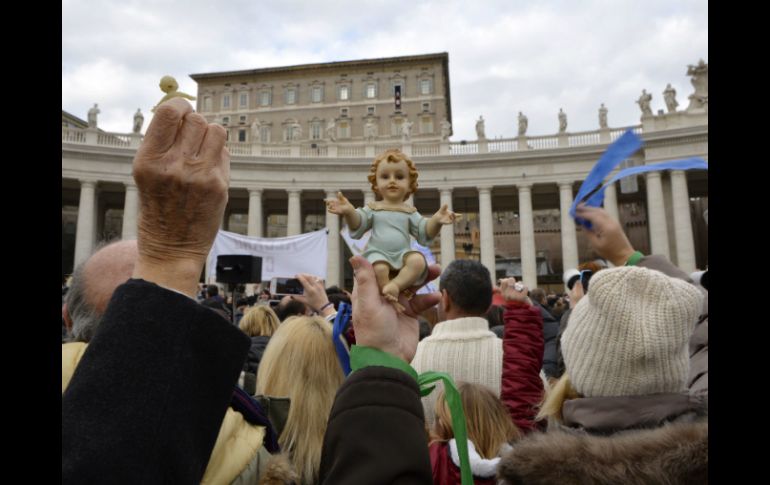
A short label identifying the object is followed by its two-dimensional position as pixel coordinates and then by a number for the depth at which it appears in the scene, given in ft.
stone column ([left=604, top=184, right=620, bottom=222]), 134.31
